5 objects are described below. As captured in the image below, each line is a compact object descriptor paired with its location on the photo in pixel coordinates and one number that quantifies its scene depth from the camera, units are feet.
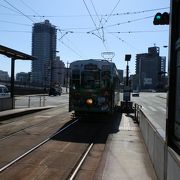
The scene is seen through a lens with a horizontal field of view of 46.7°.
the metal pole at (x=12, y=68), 47.64
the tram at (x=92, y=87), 37.80
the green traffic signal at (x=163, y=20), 16.65
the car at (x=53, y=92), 138.26
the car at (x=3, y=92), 59.65
